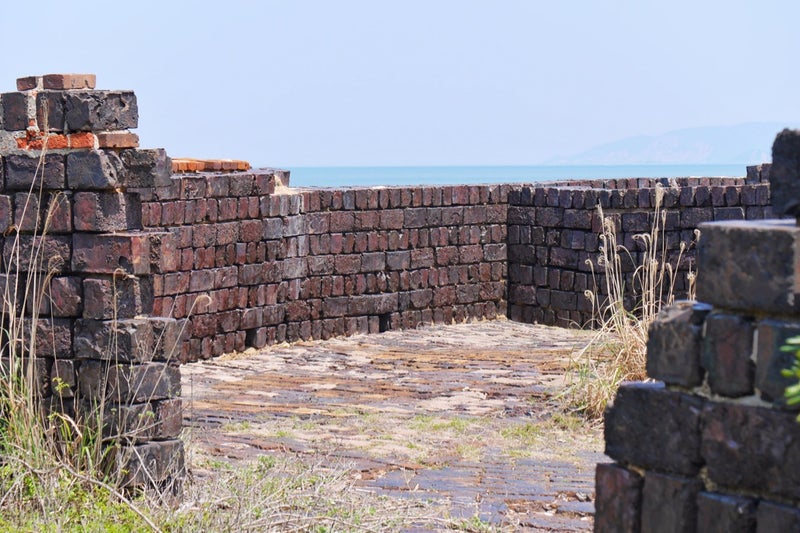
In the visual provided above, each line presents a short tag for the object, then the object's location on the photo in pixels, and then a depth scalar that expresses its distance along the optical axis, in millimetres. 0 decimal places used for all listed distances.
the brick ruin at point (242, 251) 11300
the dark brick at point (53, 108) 11370
